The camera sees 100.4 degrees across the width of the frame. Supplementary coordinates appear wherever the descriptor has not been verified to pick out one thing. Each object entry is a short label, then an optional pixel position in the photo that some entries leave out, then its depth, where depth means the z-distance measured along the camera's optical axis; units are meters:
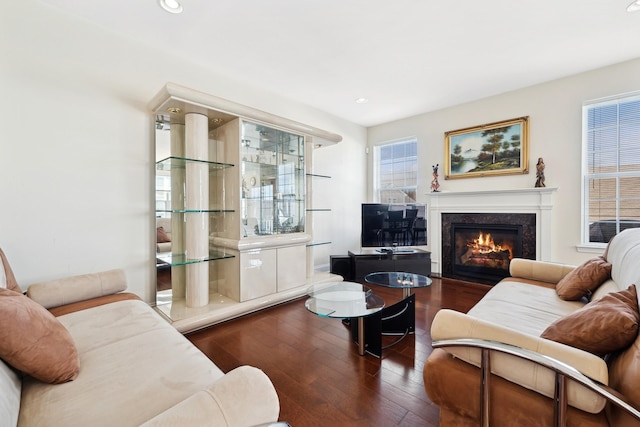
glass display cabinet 2.58
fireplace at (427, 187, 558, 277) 3.42
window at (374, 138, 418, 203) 4.70
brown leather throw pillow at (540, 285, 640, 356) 0.98
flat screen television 4.17
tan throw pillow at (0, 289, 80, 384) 0.97
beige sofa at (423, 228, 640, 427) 0.92
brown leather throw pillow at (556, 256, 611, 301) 1.84
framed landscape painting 3.64
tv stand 4.02
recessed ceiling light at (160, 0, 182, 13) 2.08
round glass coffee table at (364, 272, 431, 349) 2.29
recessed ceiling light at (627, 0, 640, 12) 2.09
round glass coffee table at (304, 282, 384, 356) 1.93
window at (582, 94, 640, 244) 3.00
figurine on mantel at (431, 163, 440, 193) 4.30
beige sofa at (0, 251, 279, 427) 0.81
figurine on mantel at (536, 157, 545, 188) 3.43
